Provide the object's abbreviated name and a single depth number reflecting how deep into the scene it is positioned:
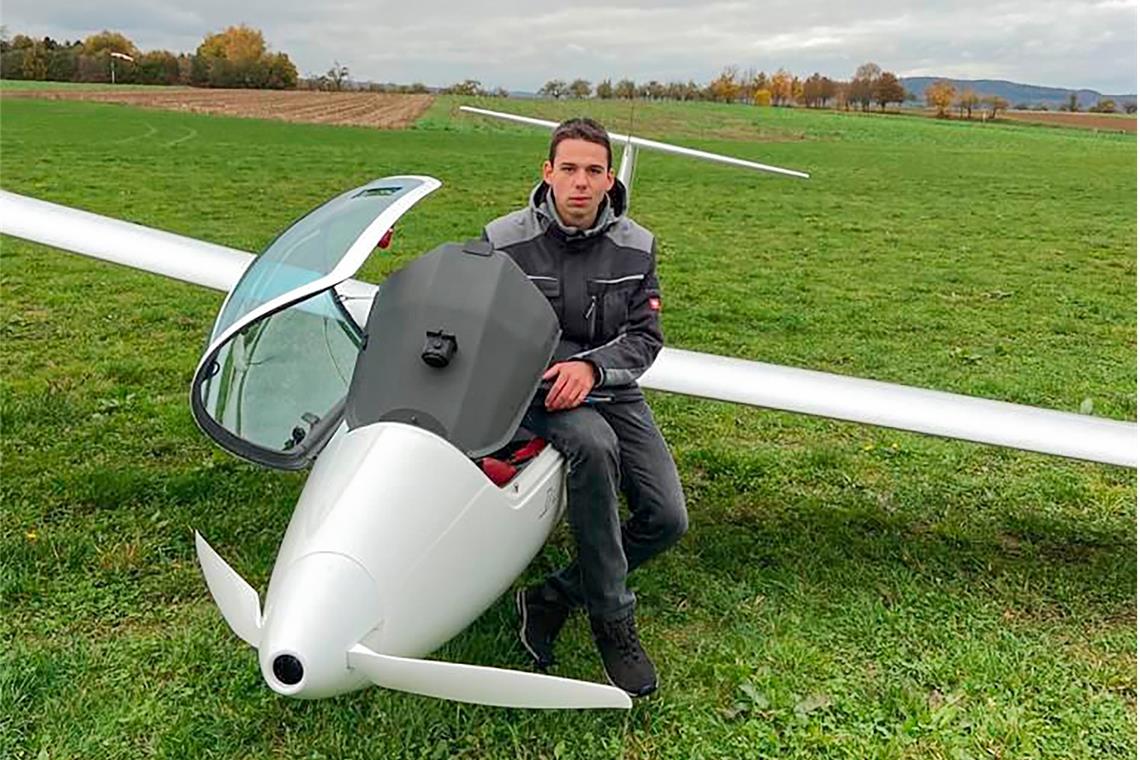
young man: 3.01
